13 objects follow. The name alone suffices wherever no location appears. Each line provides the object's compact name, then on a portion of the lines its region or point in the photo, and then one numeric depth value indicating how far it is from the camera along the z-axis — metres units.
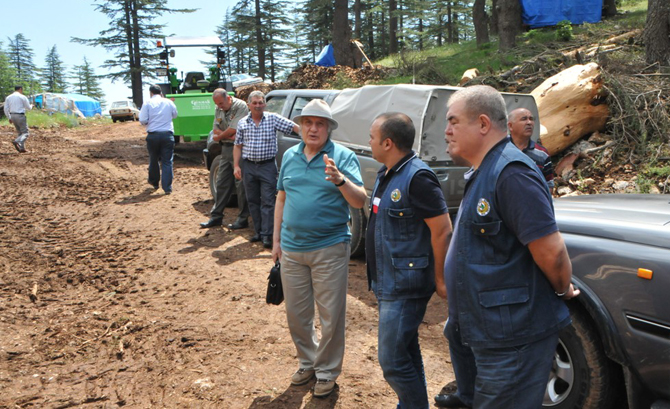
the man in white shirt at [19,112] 15.34
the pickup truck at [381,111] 5.74
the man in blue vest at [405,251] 2.75
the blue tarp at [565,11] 19.77
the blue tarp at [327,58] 21.55
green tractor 13.01
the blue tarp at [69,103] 39.78
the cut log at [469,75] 11.92
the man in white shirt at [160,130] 10.09
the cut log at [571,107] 8.56
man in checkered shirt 6.97
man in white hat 3.47
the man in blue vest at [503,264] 1.97
